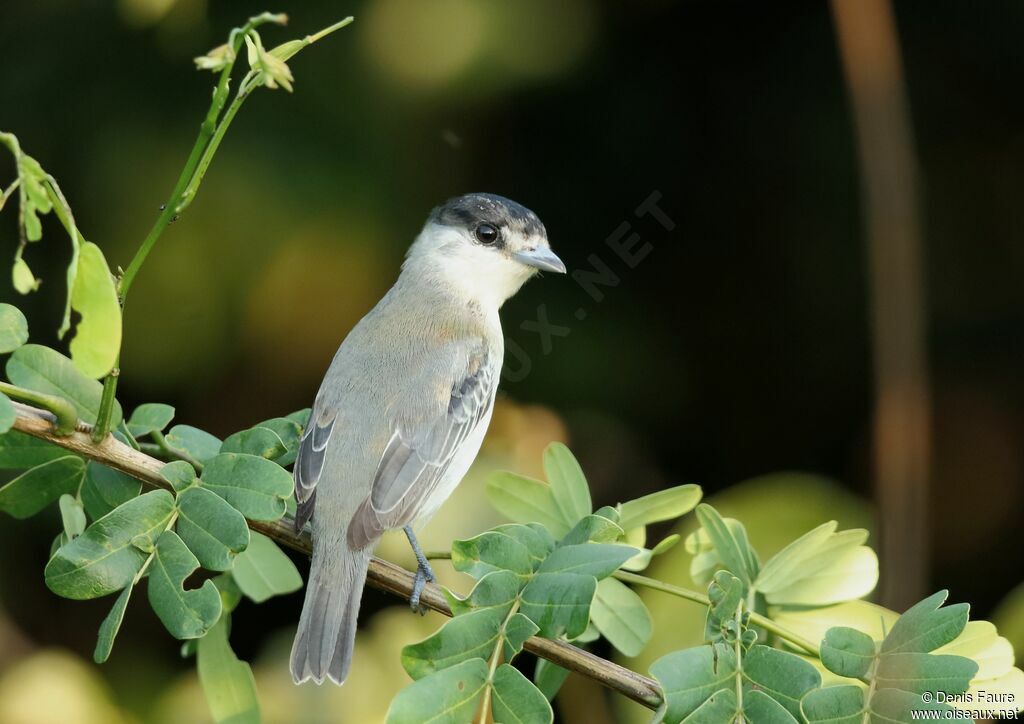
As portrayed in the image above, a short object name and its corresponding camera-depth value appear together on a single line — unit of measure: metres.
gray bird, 5.38
